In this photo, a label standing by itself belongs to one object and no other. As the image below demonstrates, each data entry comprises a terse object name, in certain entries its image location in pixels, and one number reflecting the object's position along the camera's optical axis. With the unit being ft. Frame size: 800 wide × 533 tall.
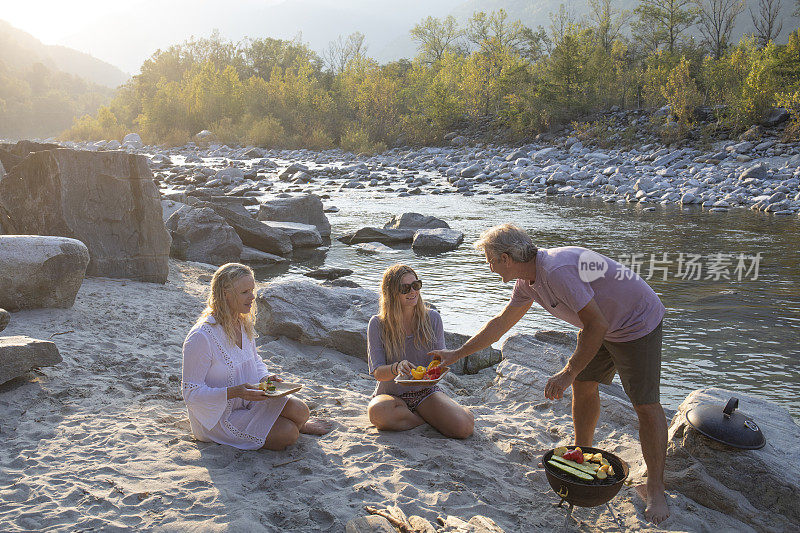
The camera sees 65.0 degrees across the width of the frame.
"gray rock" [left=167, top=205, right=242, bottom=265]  35.96
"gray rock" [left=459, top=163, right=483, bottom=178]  83.30
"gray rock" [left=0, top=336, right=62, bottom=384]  14.30
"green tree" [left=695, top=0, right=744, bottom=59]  114.93
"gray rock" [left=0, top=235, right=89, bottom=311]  19.65
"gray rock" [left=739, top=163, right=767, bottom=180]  62.44
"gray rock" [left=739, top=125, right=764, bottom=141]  73.46
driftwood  10.26
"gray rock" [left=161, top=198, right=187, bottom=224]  39.65
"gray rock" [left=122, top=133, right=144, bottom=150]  135.95
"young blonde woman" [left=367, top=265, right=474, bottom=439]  14.32
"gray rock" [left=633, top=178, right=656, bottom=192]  64.23
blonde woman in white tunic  12.74
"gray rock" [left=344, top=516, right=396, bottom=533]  10.04
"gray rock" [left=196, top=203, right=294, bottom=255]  39.86
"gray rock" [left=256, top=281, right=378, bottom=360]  21.09
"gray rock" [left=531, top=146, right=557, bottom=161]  89.20
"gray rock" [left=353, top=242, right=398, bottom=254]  42.29
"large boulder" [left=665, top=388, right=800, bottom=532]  11.37
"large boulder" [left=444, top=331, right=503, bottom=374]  20.61
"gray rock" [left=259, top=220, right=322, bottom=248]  42.78
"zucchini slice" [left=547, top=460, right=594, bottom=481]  10.81
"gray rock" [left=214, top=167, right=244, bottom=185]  70.08
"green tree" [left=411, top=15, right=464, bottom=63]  193.88
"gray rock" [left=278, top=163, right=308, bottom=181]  80.07
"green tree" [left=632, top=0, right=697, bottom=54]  127.03
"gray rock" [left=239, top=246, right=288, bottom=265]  38.19
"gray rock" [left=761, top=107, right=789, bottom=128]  75.15
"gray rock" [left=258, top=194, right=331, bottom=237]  46.62
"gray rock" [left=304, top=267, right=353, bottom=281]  34.58
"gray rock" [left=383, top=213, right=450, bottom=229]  46.75
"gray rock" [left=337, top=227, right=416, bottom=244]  44.93
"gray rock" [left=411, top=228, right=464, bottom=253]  42.60
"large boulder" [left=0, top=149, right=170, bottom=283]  25.68
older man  11.05
